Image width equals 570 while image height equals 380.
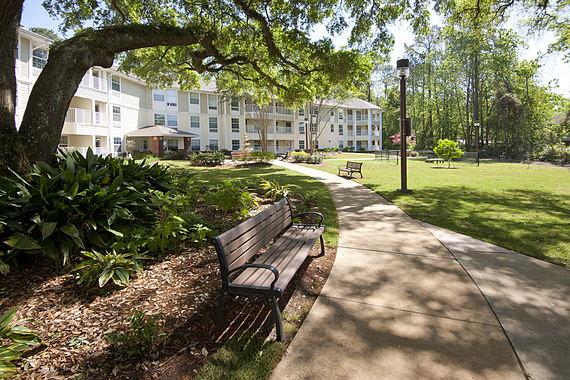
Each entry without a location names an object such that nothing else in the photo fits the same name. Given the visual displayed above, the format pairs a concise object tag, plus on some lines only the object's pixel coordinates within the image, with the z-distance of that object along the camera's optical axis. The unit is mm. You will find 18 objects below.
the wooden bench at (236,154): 32100
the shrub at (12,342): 2223
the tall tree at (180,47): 5141
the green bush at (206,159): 23531
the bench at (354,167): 15680
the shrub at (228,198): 6039
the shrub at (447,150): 23406
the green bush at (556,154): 26578
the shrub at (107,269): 3551
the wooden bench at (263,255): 2863
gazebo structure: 31750
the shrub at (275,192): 8281
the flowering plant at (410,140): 45594
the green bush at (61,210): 3676
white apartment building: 24828
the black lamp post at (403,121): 10023
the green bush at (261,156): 24219
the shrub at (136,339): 2582
